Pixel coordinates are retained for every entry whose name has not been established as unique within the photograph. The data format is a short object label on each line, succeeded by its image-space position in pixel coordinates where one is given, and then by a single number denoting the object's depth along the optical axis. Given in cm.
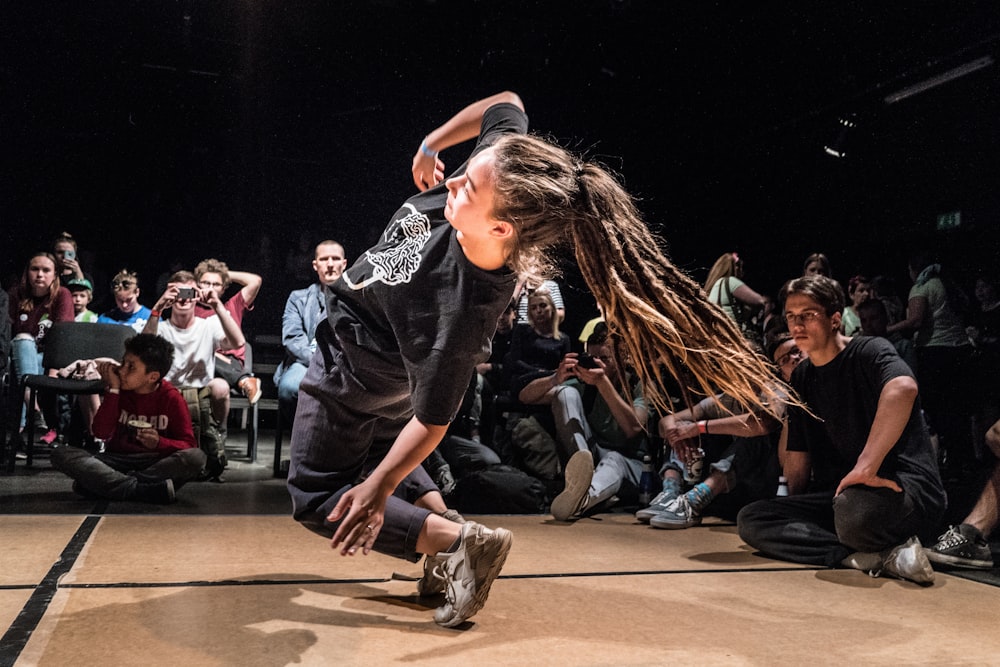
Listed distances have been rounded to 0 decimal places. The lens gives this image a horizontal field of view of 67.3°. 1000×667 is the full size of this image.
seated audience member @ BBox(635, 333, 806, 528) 312
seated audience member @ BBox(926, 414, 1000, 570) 251
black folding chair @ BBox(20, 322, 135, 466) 419
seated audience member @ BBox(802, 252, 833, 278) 470
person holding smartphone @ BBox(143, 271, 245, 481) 417
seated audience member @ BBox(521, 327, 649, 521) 348
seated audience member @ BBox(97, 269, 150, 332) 483
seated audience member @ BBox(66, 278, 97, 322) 521
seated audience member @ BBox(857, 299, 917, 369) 477
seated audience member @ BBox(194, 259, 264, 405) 442
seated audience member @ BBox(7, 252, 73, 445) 455
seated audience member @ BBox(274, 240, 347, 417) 395
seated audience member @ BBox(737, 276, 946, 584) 231
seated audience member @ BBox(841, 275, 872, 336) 493
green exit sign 708
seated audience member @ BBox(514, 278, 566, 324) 468
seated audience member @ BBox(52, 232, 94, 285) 534
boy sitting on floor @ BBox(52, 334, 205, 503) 336
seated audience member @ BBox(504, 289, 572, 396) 421
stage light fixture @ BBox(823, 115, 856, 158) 727
